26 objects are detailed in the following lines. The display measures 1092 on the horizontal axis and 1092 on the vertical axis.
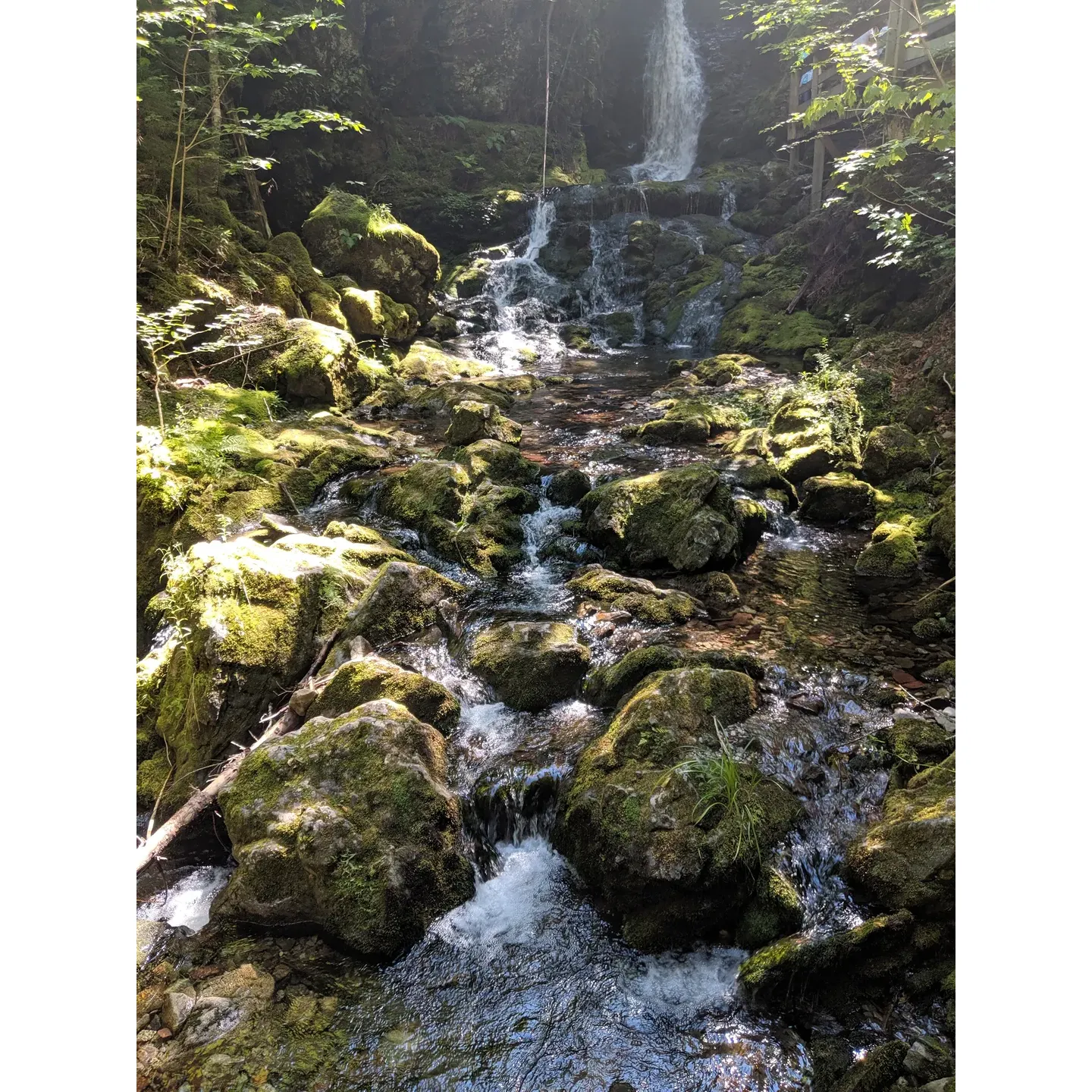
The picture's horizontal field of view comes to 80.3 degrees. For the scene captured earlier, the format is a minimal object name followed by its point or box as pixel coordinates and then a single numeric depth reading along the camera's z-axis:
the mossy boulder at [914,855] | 2.67
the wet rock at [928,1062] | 2.03
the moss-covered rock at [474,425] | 8.24
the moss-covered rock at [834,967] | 2.55
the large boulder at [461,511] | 5.94
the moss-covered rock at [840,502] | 6.83
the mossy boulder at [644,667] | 4.16
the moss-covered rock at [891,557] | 5.73
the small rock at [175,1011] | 2.45
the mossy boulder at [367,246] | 13.00
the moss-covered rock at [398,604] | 4.57
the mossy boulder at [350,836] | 2.86
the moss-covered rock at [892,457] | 7.21
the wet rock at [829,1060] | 2.27
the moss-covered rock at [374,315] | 11.93
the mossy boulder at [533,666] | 4.27
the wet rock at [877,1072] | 2.11
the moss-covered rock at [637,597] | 5.04
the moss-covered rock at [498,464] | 7.30
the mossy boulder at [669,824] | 2.85
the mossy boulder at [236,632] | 3.87
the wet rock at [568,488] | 6.96
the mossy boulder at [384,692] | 3.90
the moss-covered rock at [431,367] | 11.62
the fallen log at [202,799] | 3.21
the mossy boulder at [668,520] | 5.82
